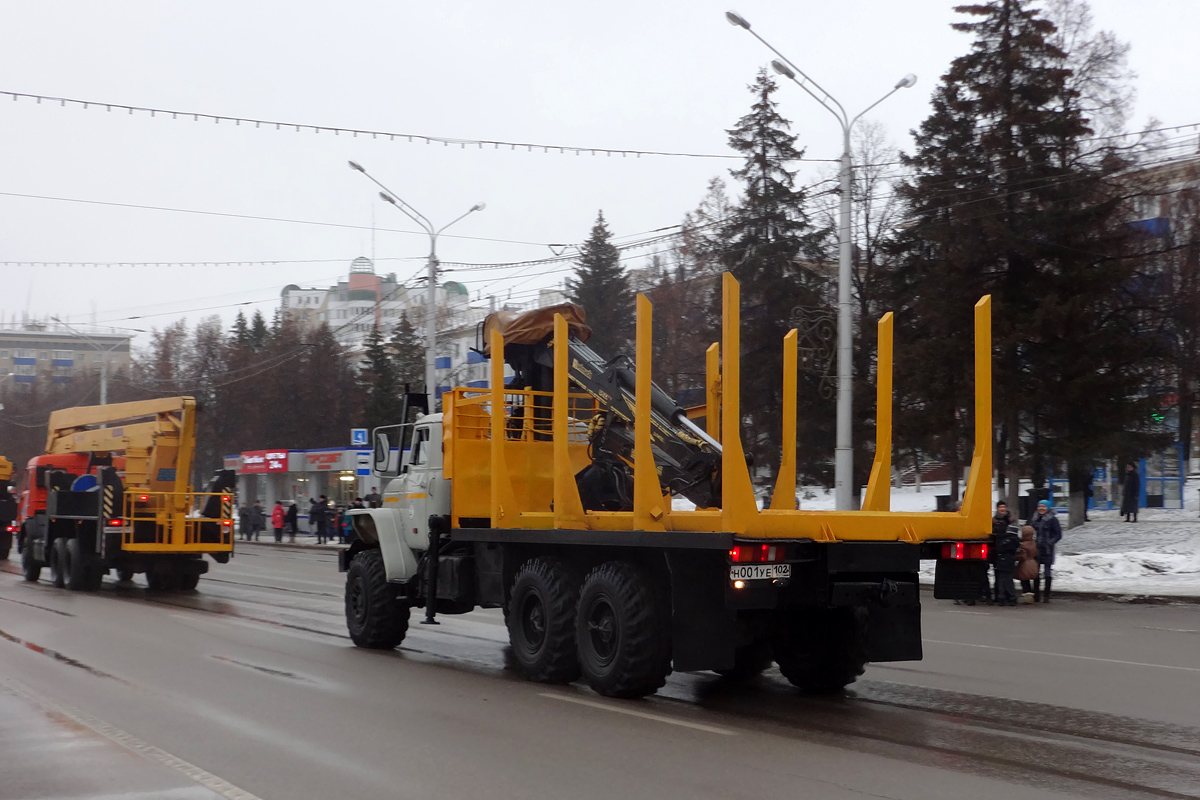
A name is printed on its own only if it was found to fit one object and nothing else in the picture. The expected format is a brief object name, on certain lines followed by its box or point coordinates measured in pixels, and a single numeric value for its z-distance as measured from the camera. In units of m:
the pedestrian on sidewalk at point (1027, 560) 19.14
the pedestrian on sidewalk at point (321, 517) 40.84
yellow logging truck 8.32
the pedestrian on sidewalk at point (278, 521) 43.56
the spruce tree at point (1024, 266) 27.41
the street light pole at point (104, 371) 44.95
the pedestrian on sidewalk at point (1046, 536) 19.20
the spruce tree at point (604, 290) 57.84
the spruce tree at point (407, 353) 65.71
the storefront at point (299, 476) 45.16
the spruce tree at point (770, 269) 35.81
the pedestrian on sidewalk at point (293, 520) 43.47
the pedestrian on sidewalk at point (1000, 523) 19.22
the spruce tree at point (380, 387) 58.33
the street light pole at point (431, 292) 29.81
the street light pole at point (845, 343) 21.84
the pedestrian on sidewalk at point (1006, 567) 19.02
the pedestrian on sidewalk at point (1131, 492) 29.59
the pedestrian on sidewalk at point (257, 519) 45.75
